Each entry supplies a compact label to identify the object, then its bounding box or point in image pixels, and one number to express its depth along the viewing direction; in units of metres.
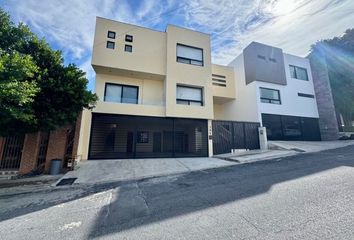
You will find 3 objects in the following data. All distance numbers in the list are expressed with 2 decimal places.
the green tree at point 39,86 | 5.14
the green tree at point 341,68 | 18.20
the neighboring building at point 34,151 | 8.34
